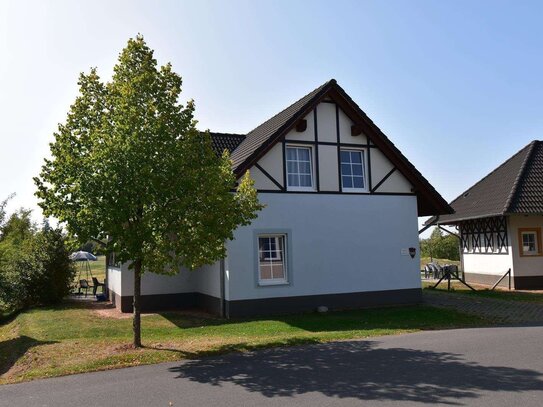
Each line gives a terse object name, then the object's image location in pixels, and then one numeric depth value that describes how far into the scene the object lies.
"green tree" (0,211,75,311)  19.42
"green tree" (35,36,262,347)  9.31
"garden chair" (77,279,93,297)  23.83
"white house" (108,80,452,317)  14.84
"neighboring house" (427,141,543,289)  21.30
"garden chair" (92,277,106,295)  22.89
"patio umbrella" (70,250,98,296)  24.20
